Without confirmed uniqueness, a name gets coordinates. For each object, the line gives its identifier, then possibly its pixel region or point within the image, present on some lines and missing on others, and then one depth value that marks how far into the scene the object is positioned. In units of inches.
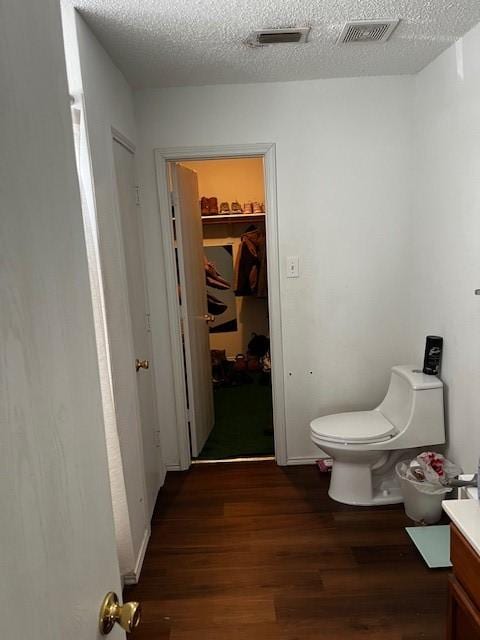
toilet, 102.8
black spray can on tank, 103.5
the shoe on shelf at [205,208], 187.0
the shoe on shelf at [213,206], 186.9
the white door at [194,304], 123.0
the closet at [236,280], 188.9
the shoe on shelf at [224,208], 188.8
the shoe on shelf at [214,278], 199.5
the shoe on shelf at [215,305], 205.5
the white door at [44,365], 20.6
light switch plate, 118.0
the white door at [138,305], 95.7
